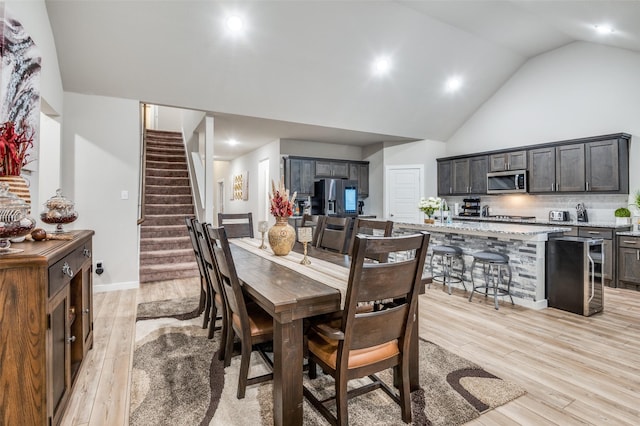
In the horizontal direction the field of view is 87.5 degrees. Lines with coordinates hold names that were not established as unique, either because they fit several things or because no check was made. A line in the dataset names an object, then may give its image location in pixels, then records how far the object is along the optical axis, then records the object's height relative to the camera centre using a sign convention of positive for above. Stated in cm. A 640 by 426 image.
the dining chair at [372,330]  139 -52
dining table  150 -43
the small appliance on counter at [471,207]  672 +16
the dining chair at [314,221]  337 -7
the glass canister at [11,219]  140 -2
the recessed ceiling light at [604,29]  418 +239
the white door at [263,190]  765 +59
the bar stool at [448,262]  419 -64
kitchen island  362 -41
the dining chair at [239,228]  372 -15
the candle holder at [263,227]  289 -10
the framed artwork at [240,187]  877 +79
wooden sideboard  129 -48
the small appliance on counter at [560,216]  548 -2
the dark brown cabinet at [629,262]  438 -62
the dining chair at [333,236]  302 -19
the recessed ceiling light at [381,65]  494 +226
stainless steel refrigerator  710 +38
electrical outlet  425 -66
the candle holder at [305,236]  224 -14
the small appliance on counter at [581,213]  527 +3
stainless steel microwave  584 +61
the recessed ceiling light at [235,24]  381 +221
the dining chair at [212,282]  222 -48
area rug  176 -106
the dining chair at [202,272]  277 -50
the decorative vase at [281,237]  252 -17
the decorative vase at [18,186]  176 +16
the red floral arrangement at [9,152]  177 +34
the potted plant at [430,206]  469 +13
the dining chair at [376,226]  247 -9
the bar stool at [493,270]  366 -65
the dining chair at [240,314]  179 -60
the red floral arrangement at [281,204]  250 +8
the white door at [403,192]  722 +50
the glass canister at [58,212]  212 +2
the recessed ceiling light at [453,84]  582 +233
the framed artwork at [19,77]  226 +104
